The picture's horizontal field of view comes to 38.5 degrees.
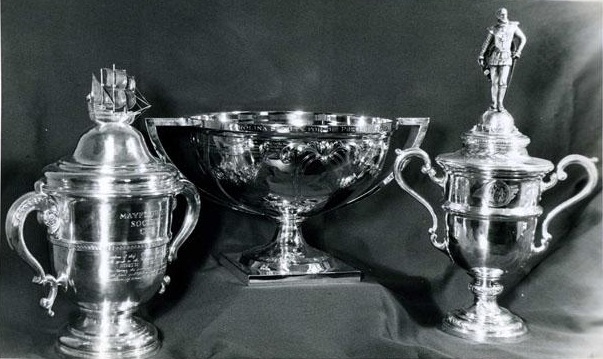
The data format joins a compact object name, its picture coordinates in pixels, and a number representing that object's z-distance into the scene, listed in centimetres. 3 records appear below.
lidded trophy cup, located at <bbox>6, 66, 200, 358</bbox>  134
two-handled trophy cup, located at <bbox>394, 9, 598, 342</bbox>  150
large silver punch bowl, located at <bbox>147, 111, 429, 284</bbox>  151
